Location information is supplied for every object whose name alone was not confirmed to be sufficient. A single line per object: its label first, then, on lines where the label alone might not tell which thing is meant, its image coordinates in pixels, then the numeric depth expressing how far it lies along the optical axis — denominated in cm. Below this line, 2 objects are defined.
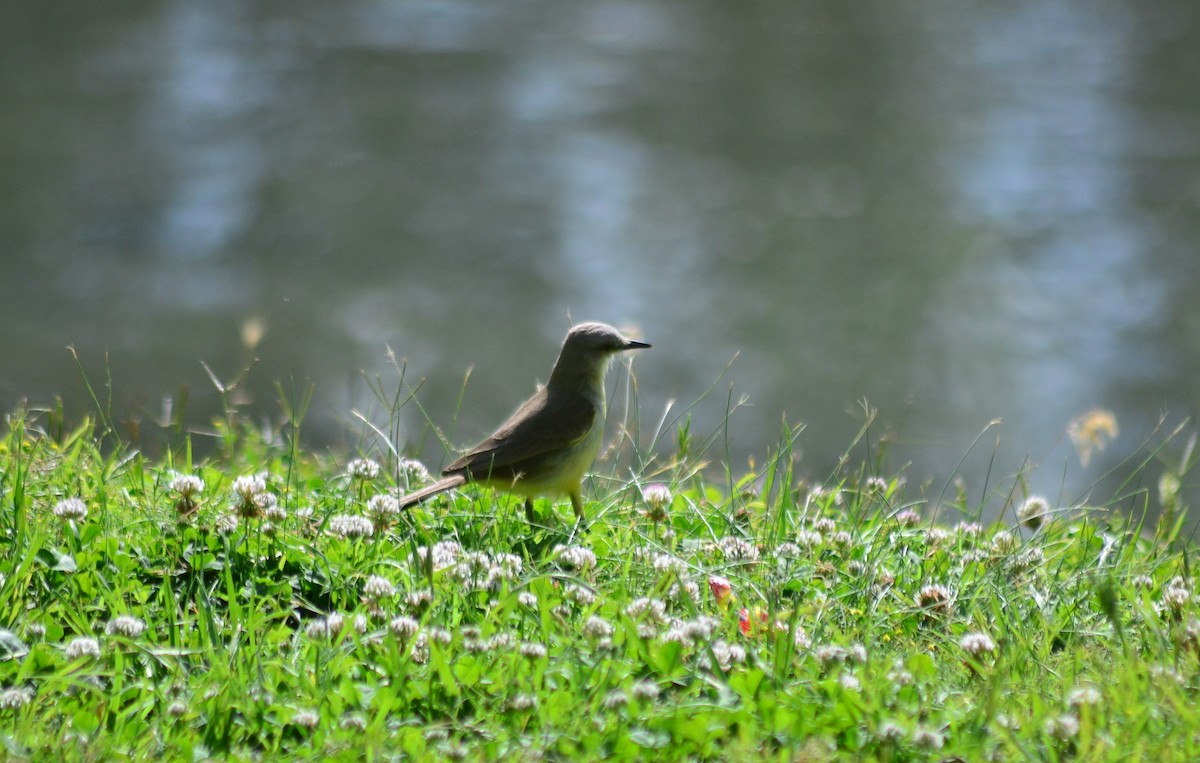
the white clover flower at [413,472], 1101
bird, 1084
